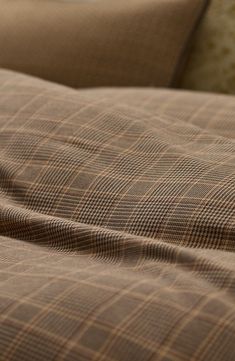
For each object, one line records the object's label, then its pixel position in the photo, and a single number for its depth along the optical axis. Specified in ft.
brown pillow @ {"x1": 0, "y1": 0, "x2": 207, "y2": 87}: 6.16
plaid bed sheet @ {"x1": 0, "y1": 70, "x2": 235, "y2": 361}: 3.56
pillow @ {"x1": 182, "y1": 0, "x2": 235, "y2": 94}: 6.11
